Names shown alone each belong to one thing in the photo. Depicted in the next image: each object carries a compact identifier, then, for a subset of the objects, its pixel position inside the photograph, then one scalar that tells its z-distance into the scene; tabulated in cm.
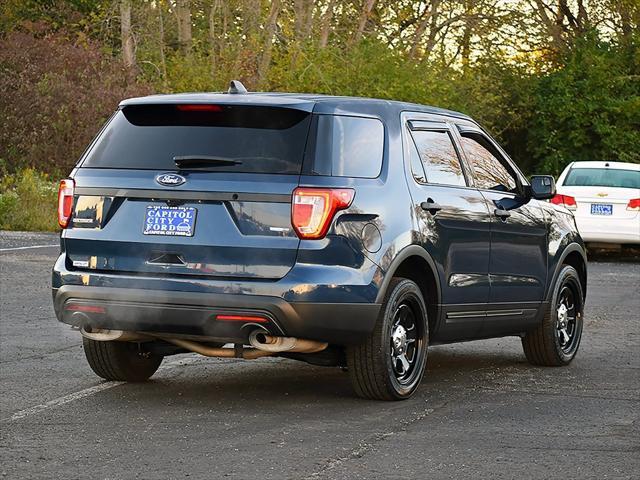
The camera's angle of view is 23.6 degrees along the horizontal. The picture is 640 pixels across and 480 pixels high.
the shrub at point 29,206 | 2714
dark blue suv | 813
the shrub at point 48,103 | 3381
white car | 2347
